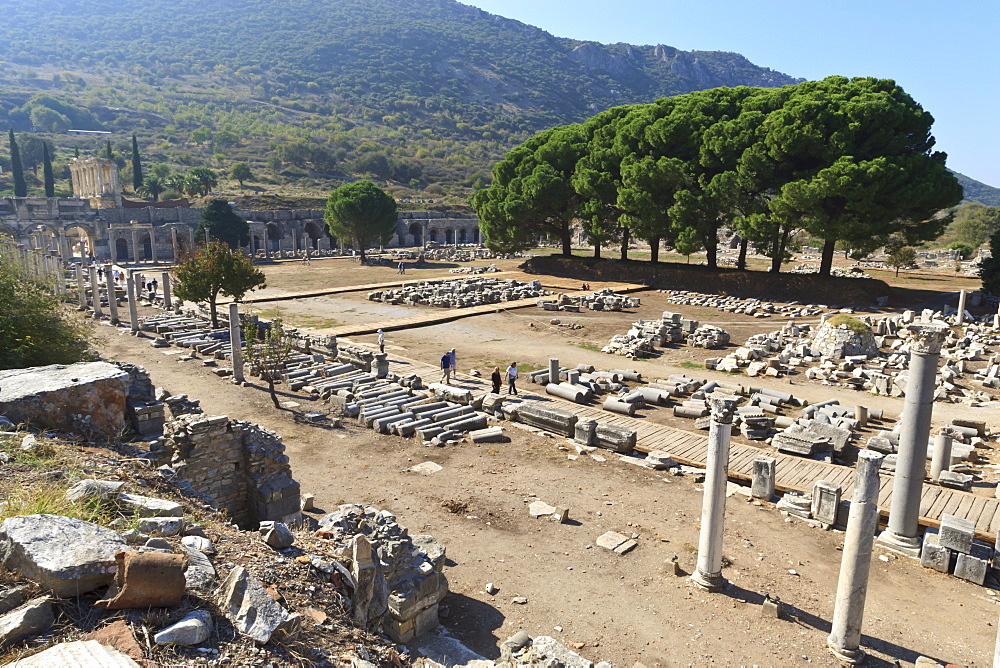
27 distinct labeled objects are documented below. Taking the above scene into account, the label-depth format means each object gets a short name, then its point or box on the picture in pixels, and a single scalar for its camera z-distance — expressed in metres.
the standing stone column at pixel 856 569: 8.00
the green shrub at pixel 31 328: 13.04
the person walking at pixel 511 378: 19.34
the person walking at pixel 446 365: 20.38
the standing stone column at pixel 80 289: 34.12
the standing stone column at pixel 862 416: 16.86
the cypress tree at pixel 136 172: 83.30
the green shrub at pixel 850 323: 24.16
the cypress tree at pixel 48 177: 76.68
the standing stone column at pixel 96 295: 32.38
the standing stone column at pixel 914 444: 10.11
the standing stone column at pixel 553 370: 20.77
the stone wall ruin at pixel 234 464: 10.67
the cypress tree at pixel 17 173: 77.06
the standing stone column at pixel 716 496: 9.41
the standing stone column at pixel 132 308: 27.91
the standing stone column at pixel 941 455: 13.05
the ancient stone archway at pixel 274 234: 74.69
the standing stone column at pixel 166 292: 34.75
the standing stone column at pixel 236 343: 20.83
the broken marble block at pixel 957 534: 9.92
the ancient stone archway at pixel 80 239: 62.88
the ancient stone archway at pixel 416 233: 84.38
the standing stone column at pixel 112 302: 30.85
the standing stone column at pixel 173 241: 62.50
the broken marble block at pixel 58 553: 4.30
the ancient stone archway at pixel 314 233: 78.44
